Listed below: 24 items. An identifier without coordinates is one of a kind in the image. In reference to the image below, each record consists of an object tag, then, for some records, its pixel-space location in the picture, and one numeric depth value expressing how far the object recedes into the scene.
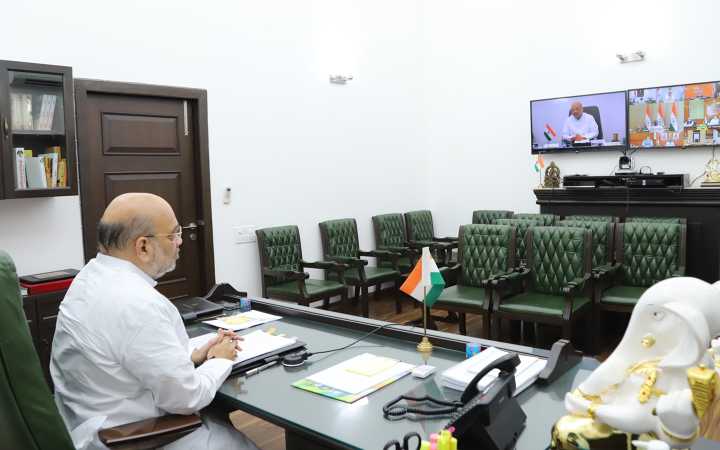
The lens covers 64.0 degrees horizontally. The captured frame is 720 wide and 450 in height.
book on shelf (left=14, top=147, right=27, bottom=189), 3.60
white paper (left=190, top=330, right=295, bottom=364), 1.98
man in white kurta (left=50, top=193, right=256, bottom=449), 1.63
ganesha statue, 1.04
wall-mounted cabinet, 3.54
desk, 1.46
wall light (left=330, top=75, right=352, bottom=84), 6.05
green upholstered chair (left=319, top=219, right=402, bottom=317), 5.40
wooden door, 4.23
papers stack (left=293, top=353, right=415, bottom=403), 1.69
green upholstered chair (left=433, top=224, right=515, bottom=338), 4.32
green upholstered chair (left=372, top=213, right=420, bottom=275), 6.03
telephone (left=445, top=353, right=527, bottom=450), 1.29
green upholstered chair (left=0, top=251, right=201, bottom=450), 1.34
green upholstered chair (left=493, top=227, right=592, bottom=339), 3.88
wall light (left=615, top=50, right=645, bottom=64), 5.77
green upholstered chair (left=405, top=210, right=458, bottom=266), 6.01
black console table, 4.90
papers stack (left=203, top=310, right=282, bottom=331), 2.39
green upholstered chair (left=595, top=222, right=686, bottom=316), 4.32
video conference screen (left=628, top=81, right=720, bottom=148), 5.37
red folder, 3.54
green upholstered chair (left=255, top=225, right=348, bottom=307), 4.85
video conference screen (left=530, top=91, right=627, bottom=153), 5.89
